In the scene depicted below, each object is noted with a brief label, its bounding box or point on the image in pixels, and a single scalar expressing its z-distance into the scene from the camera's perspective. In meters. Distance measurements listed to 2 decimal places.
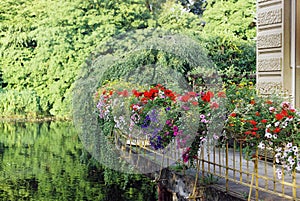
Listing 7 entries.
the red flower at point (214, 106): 5.56
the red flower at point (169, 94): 6.21
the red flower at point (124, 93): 7.69
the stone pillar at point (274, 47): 7.05
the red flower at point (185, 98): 5.78
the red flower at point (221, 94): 6.05
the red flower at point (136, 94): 6.75
